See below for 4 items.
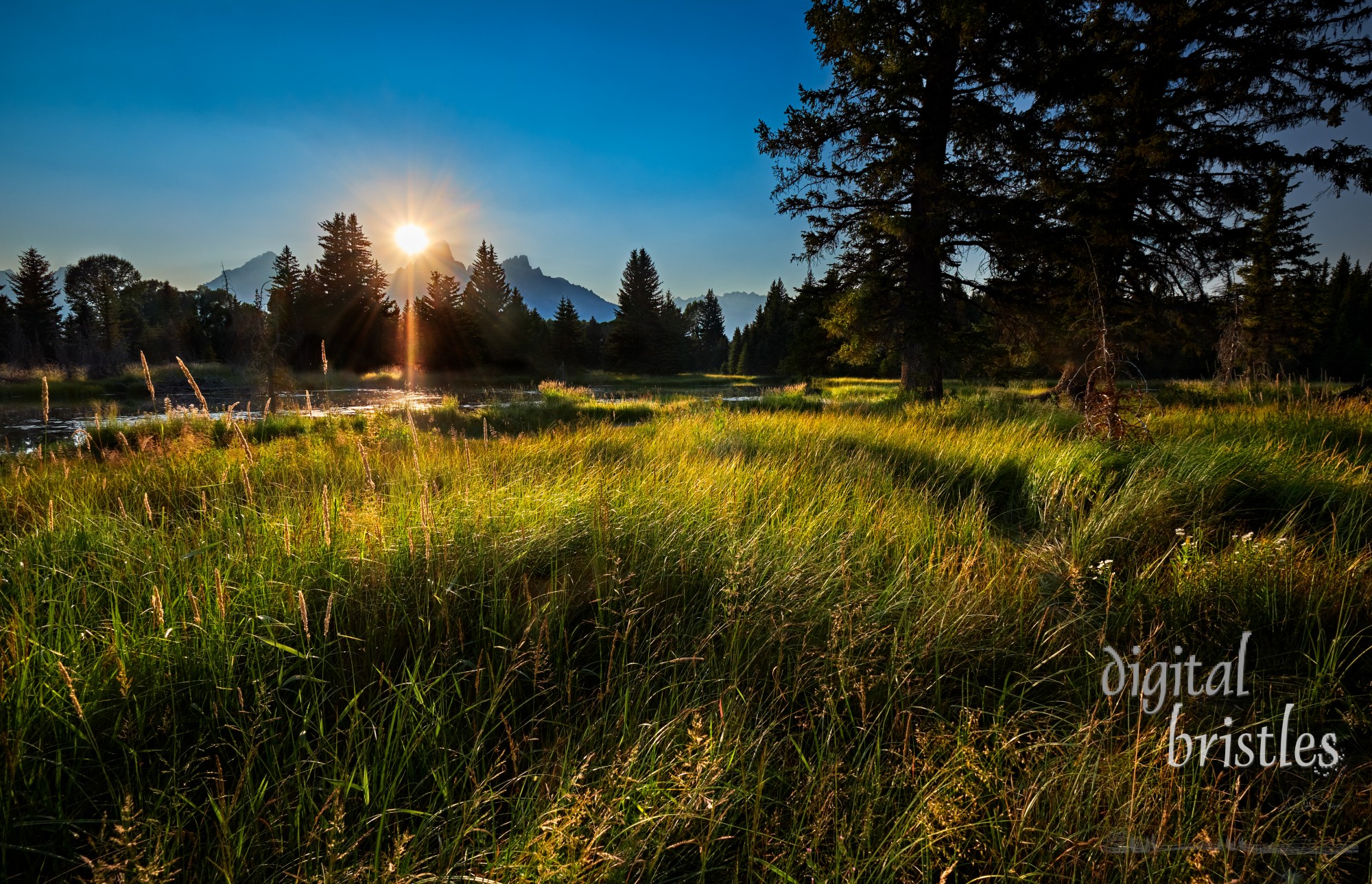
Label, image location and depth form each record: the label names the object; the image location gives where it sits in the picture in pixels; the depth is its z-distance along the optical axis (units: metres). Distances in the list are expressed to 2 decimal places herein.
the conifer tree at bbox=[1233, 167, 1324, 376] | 25.22
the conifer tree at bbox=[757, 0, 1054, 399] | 9.51
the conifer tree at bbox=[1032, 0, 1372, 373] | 9.98
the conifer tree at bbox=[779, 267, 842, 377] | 33.41
